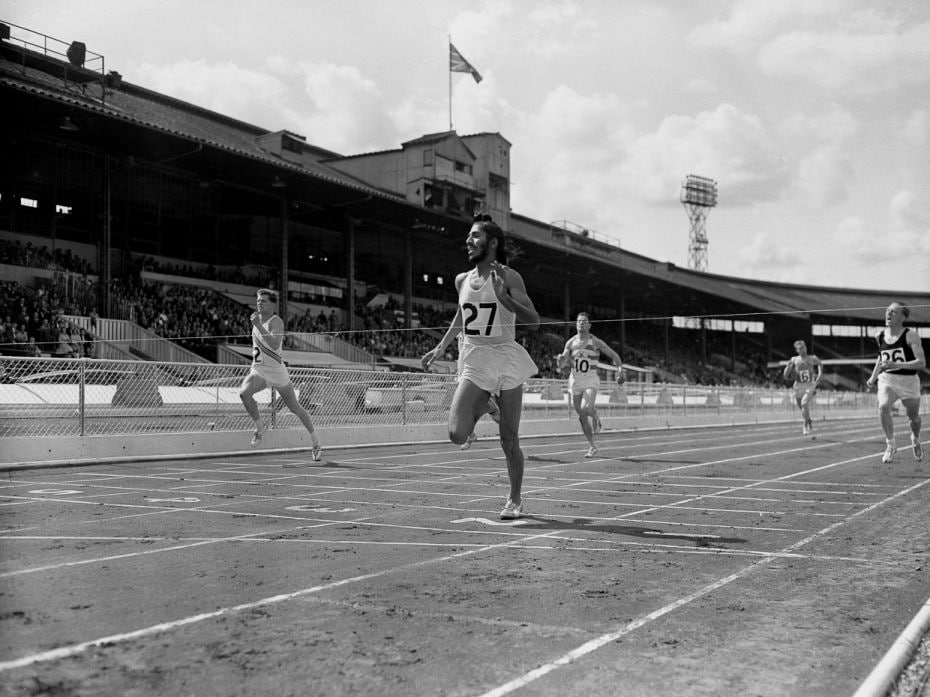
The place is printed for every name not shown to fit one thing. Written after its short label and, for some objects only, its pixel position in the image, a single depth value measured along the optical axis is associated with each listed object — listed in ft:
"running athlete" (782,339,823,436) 72.79
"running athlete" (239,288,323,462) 40.37
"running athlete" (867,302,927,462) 38.37
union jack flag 147.33
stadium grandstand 88.33
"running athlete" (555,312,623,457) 46.83
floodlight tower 305.32
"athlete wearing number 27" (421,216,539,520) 21.08
